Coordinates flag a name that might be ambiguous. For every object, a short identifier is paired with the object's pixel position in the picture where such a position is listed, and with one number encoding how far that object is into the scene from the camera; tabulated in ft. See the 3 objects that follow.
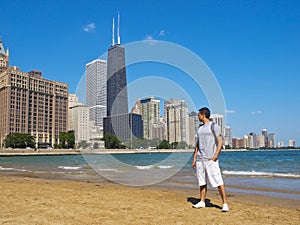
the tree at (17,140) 397.19
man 21.29
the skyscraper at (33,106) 444.14
